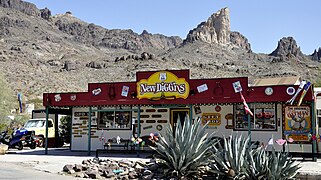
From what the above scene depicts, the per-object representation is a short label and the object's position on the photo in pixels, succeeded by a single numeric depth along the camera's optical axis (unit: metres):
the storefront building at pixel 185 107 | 19.42
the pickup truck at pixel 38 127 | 28.22
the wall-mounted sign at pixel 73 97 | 22.30
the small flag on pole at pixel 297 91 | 18.10
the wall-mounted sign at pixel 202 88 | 19.95
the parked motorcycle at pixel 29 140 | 26.61
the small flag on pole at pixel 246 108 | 17.38
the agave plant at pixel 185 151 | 13.56
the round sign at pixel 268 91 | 18.81
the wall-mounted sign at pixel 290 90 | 18.42
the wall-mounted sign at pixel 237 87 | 19.41
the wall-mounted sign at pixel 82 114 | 23.97
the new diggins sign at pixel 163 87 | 20.33
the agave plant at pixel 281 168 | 12.59
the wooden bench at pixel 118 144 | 22.22
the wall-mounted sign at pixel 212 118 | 21.52
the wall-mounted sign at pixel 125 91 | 21.31
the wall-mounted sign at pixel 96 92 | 21.94
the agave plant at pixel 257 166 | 12.67
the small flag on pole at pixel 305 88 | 18.02
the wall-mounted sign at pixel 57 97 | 22.58
